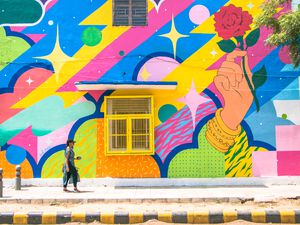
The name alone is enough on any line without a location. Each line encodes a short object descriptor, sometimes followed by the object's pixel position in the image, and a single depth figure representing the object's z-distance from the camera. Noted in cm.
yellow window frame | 922
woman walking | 841
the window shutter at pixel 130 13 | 953
